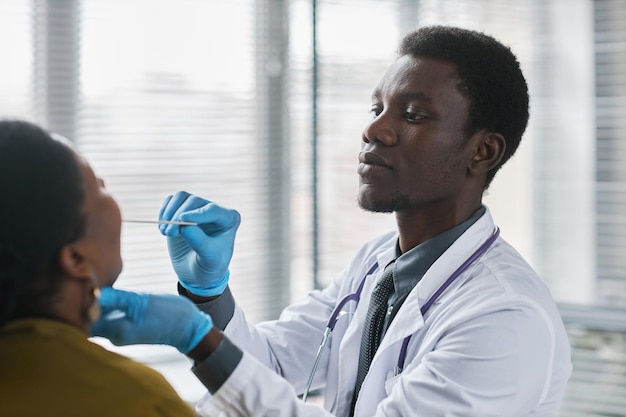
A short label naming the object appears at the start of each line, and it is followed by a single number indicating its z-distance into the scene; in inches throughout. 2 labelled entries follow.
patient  34.3
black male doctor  51.7
